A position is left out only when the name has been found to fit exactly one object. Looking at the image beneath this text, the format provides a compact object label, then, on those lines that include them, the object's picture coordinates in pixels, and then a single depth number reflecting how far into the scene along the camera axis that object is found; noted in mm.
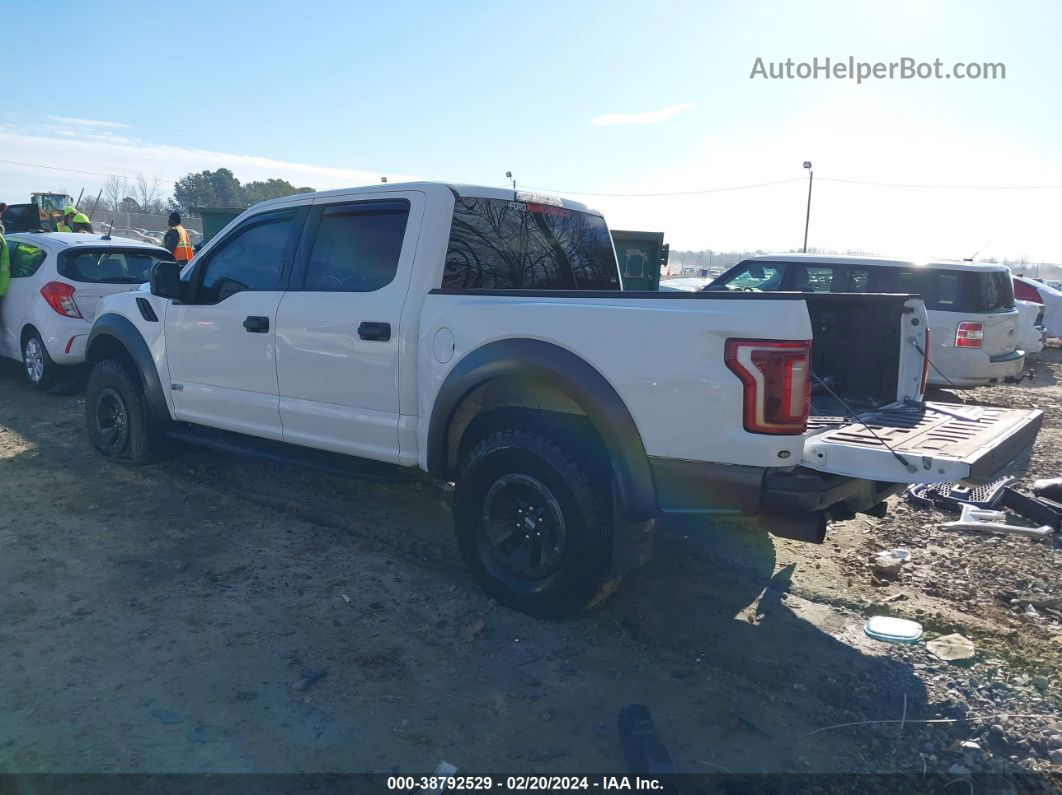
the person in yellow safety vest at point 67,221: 13631
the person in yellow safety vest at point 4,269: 8883
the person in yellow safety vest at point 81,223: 13203
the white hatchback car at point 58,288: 8344
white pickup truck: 3195
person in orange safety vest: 11672
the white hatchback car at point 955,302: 8648
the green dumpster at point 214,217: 13742
